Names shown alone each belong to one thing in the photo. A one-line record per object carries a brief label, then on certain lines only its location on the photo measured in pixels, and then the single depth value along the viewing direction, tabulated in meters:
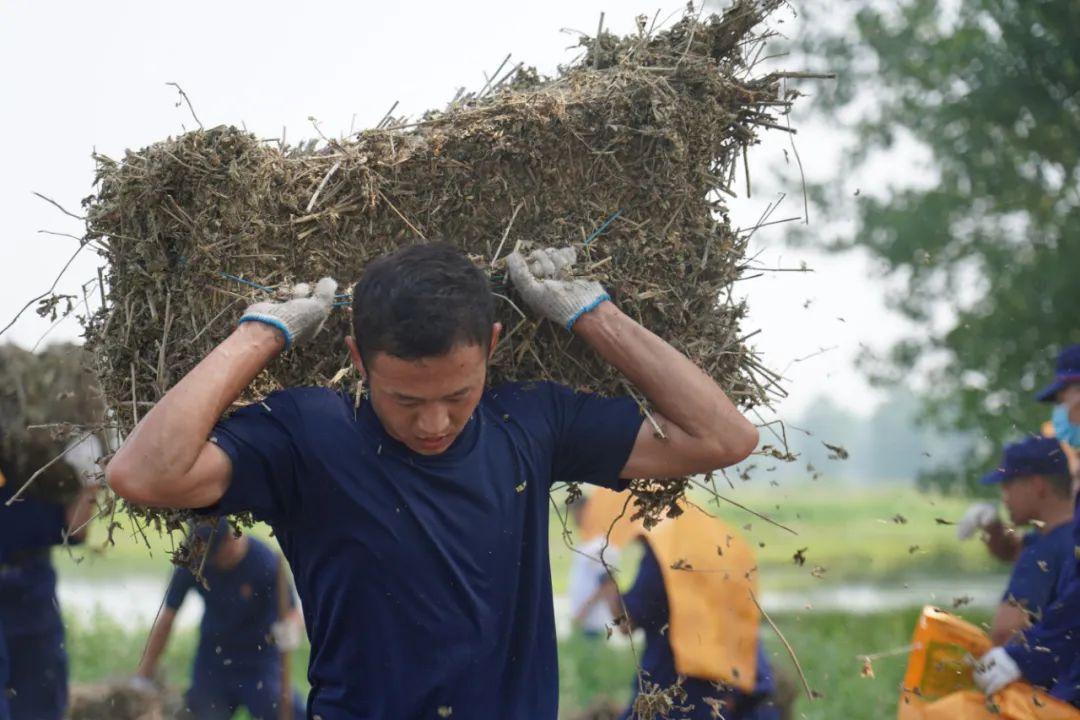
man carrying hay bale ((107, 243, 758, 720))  6.70
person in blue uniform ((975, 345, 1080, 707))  11.53
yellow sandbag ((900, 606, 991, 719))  12.77
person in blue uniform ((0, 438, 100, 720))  13.98
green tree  24.34
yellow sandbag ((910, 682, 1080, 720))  11.41
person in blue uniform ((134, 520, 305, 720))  15.17
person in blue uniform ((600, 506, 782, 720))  12.93
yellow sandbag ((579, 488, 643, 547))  14.23
